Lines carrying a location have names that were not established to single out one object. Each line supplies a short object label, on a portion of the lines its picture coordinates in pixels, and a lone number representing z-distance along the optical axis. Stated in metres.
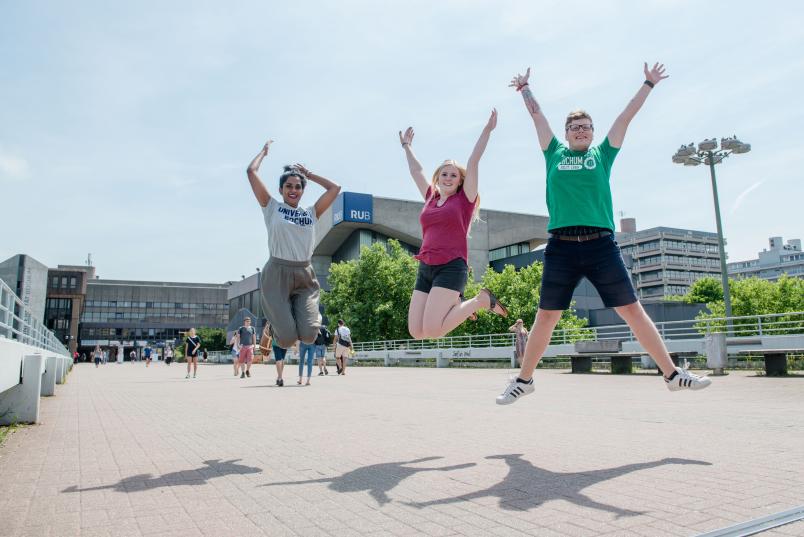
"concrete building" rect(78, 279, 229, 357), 122.06
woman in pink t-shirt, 5.23
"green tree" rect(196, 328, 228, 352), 90.88
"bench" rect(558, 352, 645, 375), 17.64
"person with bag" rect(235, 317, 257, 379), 18.39
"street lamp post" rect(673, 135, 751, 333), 26.75
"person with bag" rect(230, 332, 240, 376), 21.88
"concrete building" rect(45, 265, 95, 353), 107.25
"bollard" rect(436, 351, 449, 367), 30.54
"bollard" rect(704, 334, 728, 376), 14.90
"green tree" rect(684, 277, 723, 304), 75.88
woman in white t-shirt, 5.41
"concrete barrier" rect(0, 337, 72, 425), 6.77
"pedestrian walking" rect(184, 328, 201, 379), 19.47
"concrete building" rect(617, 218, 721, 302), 114.62
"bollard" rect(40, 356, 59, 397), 11.43
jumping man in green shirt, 4.46
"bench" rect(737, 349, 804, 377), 13.80
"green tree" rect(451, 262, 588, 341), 40.56
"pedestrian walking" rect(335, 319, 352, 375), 19.70
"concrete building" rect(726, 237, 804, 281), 135.62
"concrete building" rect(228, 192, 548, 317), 57.78
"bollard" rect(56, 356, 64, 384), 15.76
